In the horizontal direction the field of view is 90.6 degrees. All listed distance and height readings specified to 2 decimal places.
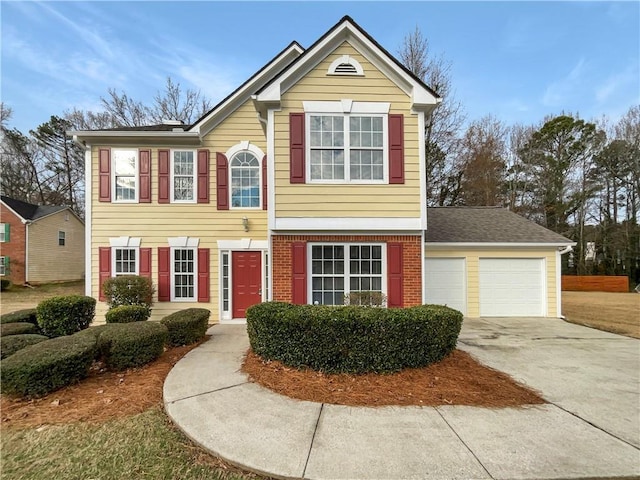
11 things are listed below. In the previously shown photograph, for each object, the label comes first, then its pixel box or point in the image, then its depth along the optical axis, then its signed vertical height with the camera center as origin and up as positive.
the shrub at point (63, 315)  7.50 -1.74
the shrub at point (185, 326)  6.76 -1.82
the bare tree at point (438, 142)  17.92 +6.26
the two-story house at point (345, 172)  7.27 +1.65
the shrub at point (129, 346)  5.48 -1.80
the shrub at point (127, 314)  7.71 -1.76
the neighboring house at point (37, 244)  20.16 -0.03
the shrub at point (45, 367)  4.39 -1.78
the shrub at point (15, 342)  5.43 -1.77
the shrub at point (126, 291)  9.31 -1.41
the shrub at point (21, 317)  7.51 -1.78
